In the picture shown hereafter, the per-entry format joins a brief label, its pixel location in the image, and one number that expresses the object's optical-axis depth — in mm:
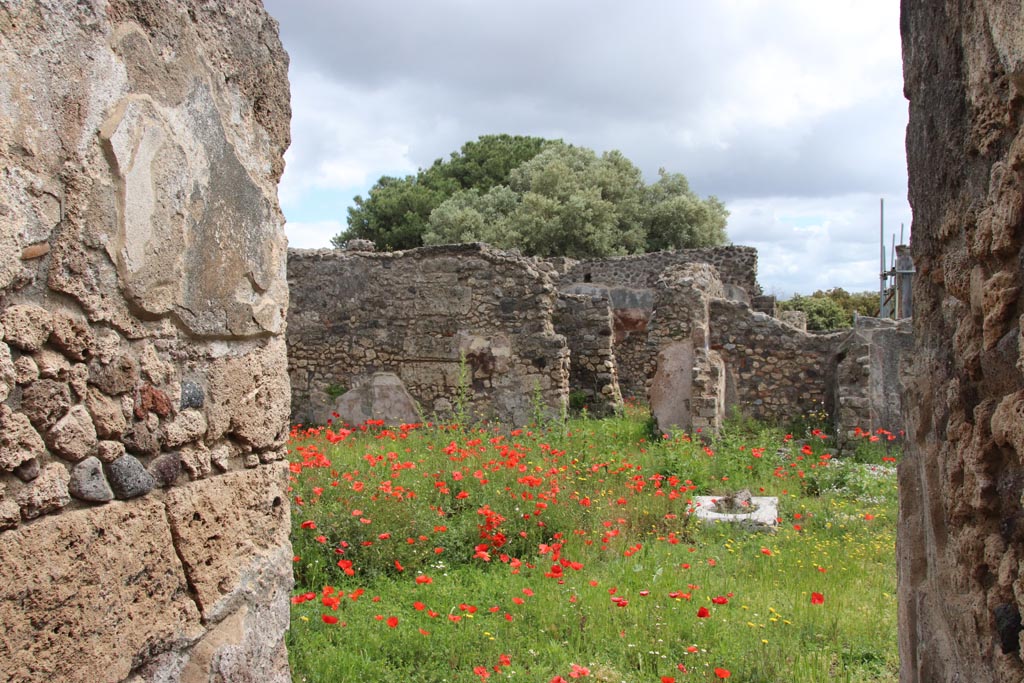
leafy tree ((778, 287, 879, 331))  27891
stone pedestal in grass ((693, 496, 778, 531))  6122
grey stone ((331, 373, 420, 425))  10367
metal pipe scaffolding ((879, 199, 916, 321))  16219
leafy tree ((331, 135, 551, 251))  32219
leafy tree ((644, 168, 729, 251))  27062
